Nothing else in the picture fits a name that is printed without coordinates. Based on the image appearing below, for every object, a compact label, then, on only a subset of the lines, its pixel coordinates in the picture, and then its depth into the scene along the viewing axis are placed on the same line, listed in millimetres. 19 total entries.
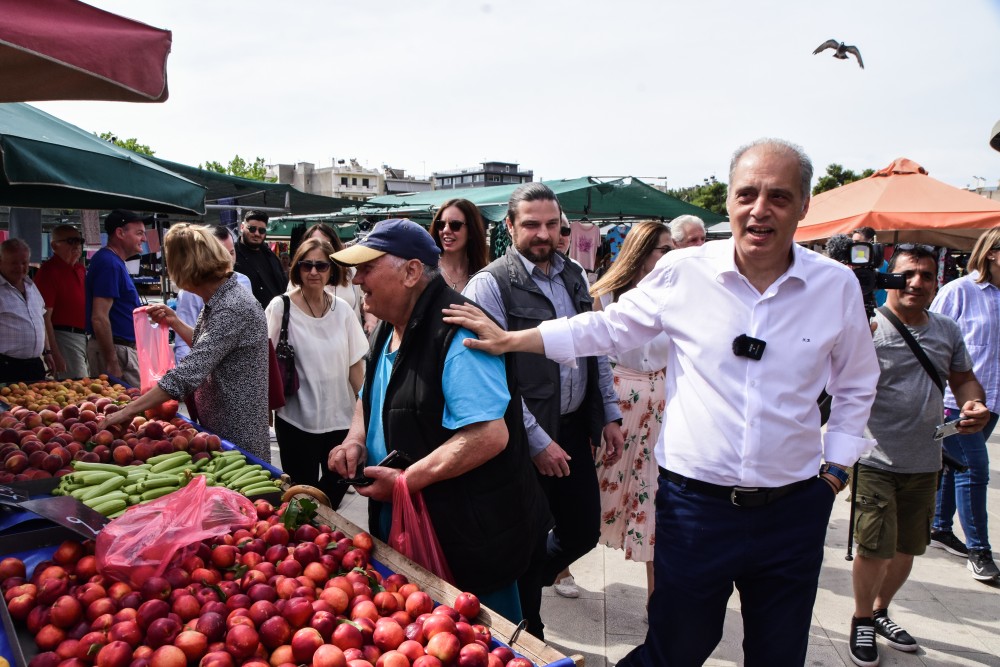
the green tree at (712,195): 40188
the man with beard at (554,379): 2980
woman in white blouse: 3994
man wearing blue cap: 2064
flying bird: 10235
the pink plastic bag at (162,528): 1979
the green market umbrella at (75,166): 3537
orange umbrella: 7879
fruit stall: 1663
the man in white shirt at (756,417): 1976
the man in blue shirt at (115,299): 5605
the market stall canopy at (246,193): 9205
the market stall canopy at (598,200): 9906
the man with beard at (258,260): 6188
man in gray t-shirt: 3189
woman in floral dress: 3523
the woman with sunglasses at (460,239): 4168
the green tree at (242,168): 46916
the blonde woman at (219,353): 3301
